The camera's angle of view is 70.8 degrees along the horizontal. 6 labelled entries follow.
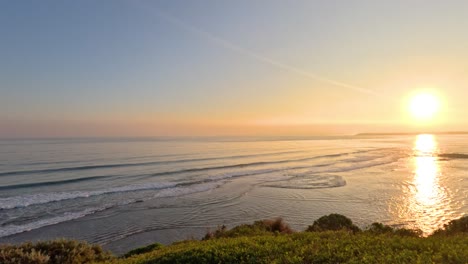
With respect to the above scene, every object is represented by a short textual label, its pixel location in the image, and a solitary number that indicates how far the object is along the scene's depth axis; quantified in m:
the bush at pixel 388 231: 10.14
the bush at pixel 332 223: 12.38
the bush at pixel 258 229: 11.31
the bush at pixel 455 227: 10.48
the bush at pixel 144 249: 11.56
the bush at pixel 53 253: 9.16
